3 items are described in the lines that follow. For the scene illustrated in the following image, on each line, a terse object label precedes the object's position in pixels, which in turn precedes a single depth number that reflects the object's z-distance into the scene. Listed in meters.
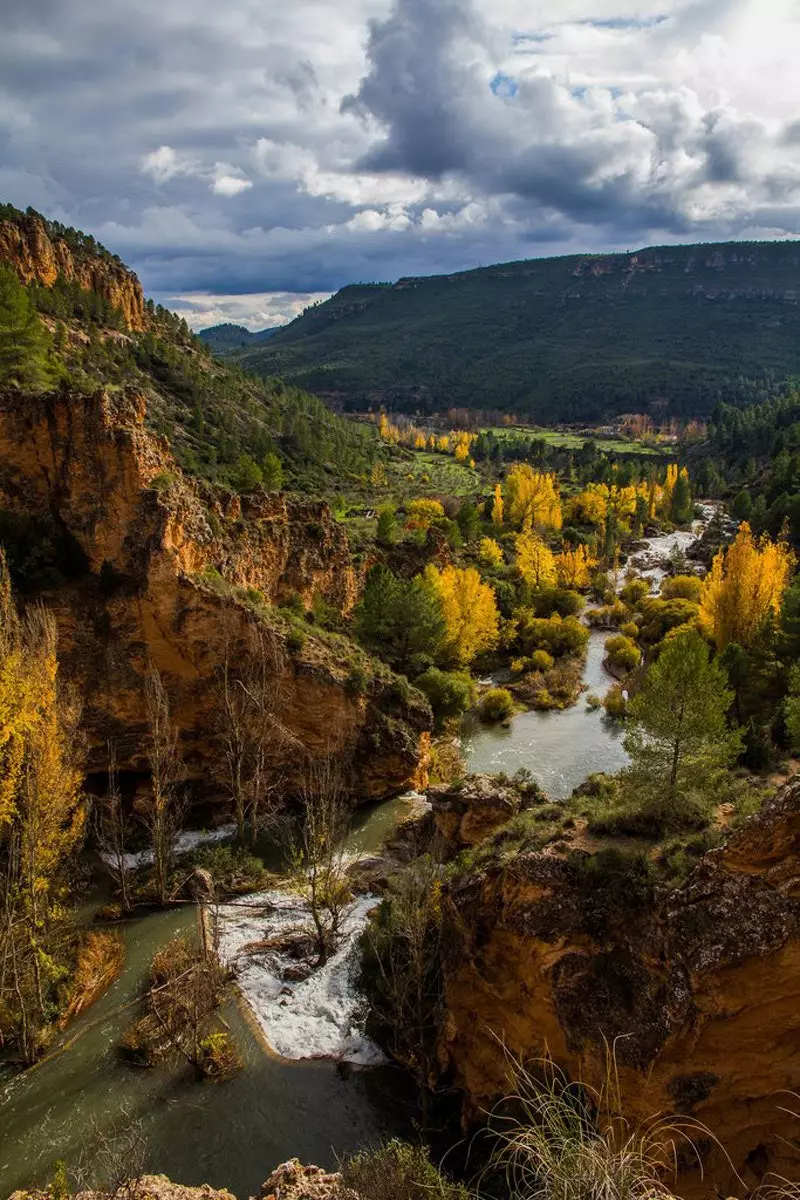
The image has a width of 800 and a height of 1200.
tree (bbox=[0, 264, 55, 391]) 47.69
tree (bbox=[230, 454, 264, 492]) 53.44
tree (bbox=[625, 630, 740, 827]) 19.91
